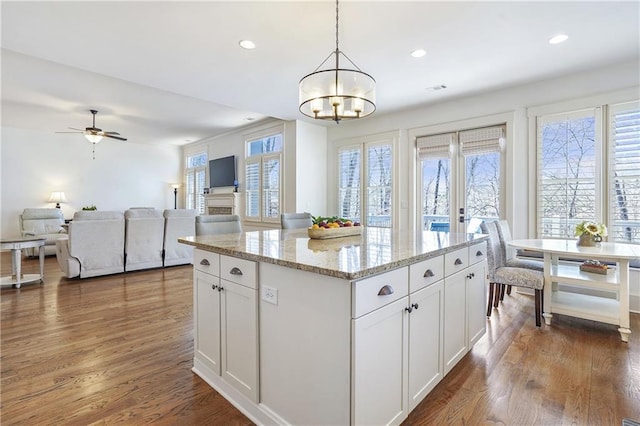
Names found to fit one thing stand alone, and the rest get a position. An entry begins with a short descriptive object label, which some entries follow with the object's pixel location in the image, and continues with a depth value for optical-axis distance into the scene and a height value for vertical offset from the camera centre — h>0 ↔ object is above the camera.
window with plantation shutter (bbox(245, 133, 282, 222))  6.38 +0.77
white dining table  2.64 -0.61
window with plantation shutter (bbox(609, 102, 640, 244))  3.34 +0.44
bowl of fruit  2.31 -0.12
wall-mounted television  7.45 +1.04
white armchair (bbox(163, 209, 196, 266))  5.36 -0.34
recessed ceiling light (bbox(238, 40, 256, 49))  2.95 +1.64
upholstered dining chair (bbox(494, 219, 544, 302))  3.34 -0.54
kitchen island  1.32 -0.56
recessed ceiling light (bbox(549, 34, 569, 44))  2.86 +1.63
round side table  3.96 -0.50
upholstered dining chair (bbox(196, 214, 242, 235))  2.75 -0.10
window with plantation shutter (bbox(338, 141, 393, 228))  5.48 +0.57
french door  4.36 +0.53
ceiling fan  5.67 +1.48
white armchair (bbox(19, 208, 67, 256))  6.36 -0.26
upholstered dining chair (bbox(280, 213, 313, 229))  3.49 -0.08
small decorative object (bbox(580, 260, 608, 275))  2.91 -0.52
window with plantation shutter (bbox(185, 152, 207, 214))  8.72 +1.00
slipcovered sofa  4.51 -0.44
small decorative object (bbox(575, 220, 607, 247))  2.98 -0.20
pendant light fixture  2.33 +0.94
